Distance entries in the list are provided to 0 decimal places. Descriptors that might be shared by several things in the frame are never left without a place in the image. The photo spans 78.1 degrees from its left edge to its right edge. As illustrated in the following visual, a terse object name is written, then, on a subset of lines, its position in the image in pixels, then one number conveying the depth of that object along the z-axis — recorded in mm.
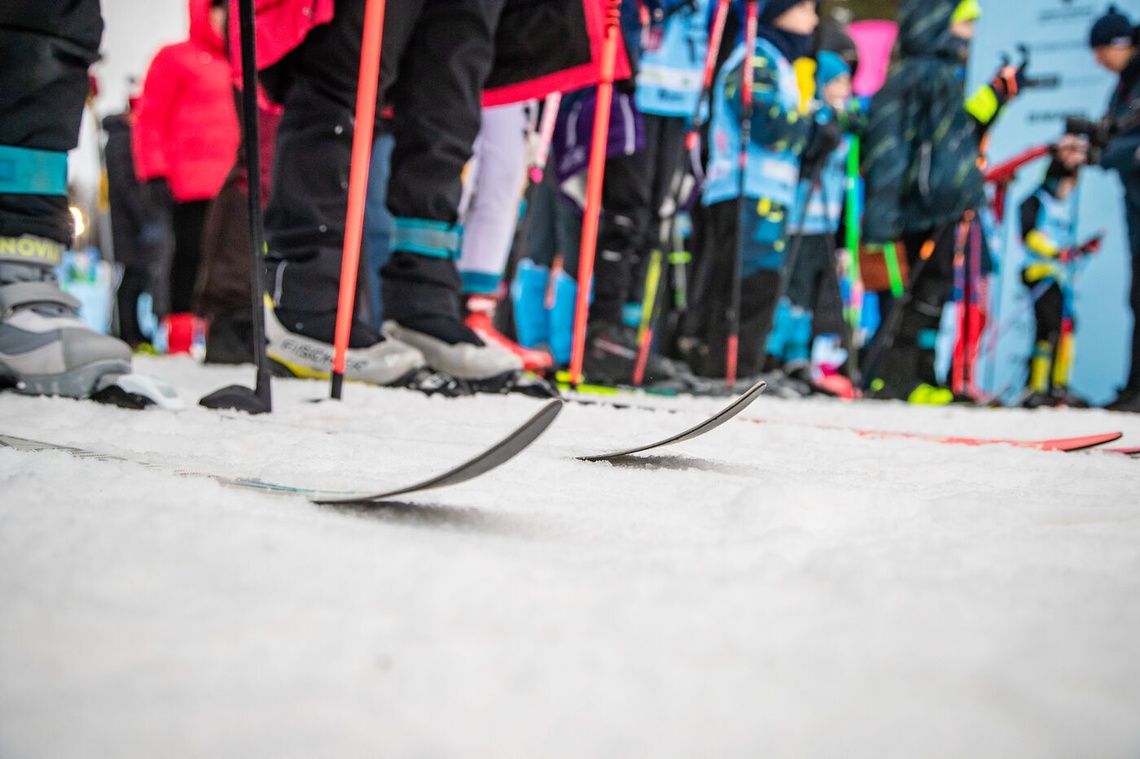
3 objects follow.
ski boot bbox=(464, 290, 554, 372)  2047
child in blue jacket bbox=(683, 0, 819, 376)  2656
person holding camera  2854
